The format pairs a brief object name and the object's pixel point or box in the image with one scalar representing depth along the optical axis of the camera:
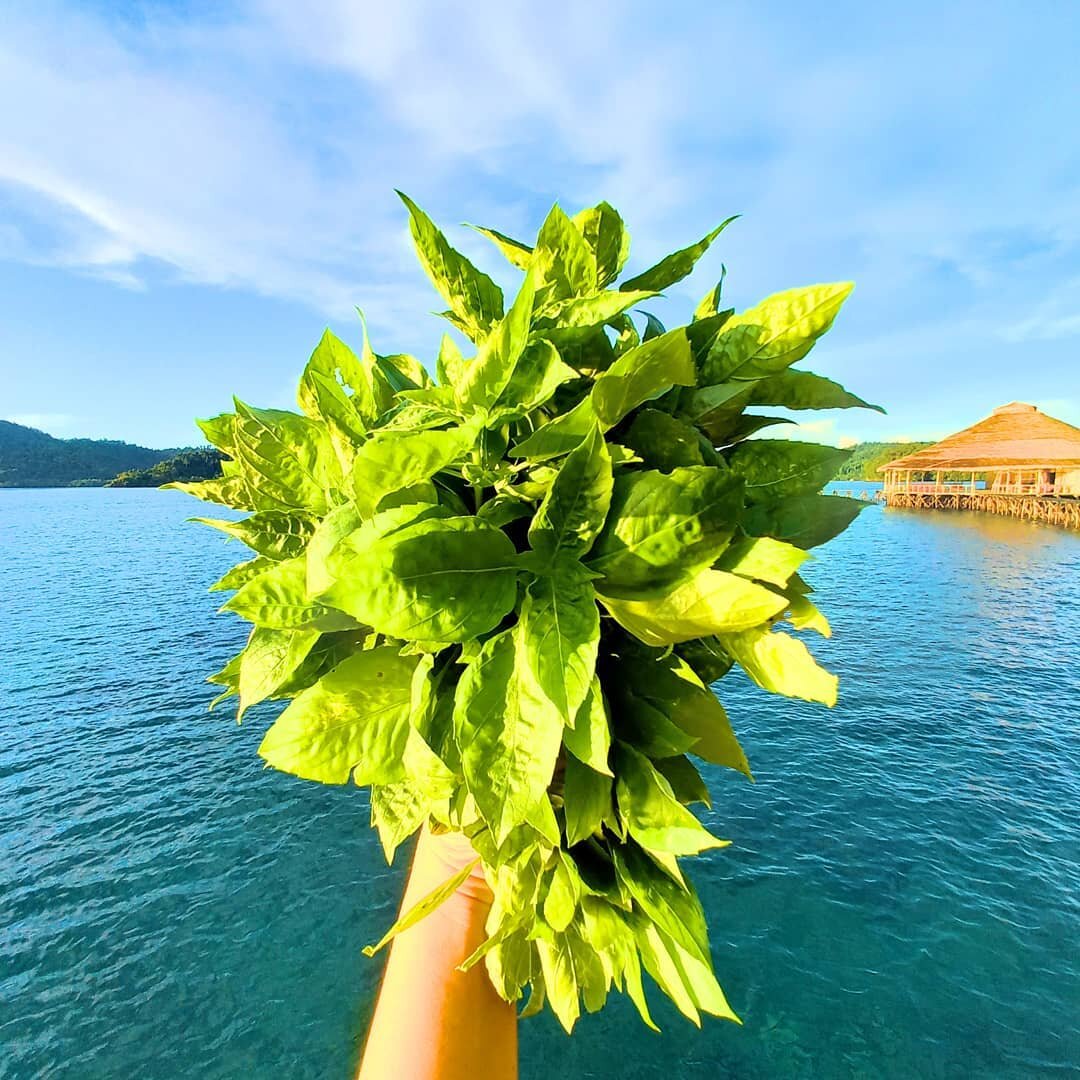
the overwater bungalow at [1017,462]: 34.00
